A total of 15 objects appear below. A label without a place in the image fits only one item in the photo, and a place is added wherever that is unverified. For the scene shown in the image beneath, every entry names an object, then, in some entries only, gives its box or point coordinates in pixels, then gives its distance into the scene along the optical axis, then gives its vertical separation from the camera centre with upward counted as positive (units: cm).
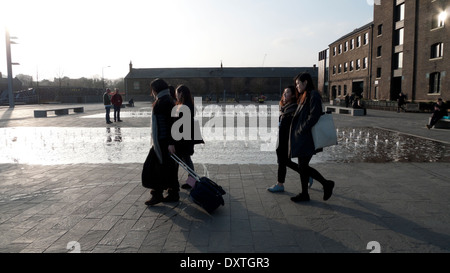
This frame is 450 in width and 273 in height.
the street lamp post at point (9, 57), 3028 +482
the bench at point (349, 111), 2159 -35
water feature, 778 -122
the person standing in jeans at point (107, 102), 1608 +26
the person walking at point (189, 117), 479 -11
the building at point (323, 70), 6156 +719
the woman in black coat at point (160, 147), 452 -57
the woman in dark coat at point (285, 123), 470 -25
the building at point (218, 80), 7052 +604
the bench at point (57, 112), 2148 -33
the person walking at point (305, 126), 428 -28
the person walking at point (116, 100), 1658 +37
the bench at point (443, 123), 1356 -73
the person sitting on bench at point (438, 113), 1335 -29
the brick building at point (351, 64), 3741 +573
